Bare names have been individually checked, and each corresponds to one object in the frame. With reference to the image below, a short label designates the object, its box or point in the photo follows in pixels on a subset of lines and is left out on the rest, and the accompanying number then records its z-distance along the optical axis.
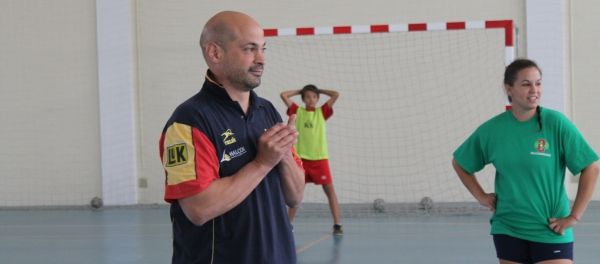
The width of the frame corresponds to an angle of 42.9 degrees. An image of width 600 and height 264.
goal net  11.91
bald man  2.30
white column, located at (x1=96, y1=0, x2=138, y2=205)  12.73
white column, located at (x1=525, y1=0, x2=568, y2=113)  11.53
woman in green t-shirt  3.73
